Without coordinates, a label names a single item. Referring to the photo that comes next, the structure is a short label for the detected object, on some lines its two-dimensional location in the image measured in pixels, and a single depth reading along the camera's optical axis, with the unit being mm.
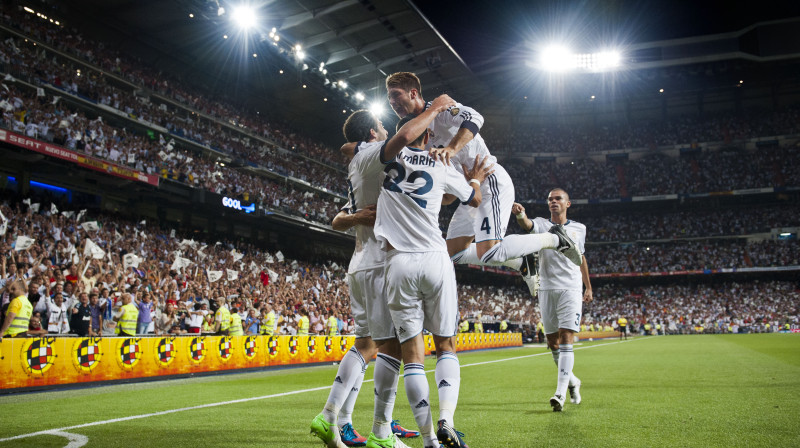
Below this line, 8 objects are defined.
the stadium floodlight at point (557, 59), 50281
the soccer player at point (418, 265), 3744
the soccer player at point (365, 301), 4141
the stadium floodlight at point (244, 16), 27406
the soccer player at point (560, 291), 6945
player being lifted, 5480
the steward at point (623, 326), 41500
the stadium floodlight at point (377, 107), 39209
